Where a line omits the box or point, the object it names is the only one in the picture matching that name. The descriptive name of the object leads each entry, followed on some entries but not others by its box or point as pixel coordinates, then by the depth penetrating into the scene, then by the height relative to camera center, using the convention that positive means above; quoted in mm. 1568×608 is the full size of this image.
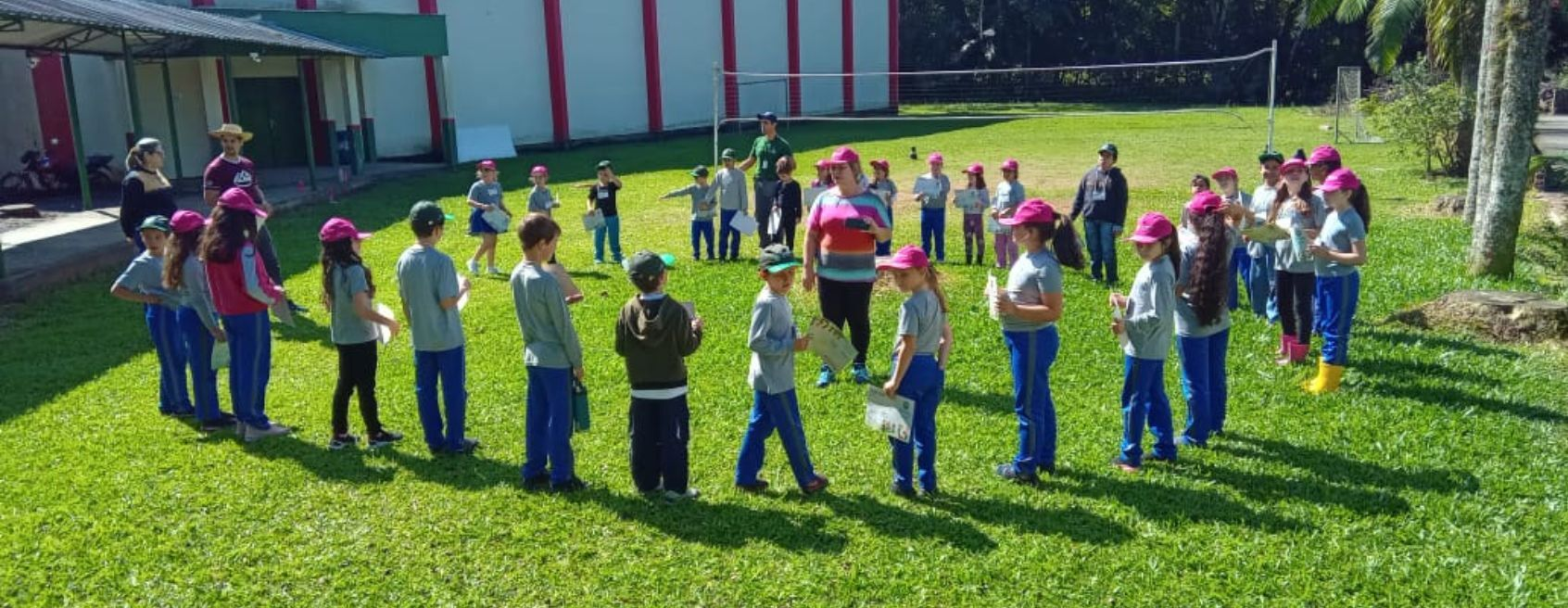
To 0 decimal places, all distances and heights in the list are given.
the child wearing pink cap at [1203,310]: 6641 -1348
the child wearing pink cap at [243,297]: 7004 -1134
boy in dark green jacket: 5801 -1385
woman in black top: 9711 -636
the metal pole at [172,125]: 20125 -84
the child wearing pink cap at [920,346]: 5809 -1323
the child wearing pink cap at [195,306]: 7254 -1213
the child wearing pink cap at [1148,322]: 6238 -1311
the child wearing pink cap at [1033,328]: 6039 -1313
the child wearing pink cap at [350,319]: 6730 -1247
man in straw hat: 10266 -526
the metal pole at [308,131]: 20619 -284
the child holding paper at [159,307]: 7430 -1261
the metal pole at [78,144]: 16750 -304
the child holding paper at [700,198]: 13641 -1174
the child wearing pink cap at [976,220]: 13188 -1507
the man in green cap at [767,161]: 13109 -723
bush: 21391 -793
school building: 20250 +1042
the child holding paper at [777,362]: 5906 -1404
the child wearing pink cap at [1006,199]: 12430 -1208
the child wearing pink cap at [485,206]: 12883 -1108
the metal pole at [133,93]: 16794 +443
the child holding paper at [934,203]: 13258 -1301
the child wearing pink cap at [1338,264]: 7906 -1342
